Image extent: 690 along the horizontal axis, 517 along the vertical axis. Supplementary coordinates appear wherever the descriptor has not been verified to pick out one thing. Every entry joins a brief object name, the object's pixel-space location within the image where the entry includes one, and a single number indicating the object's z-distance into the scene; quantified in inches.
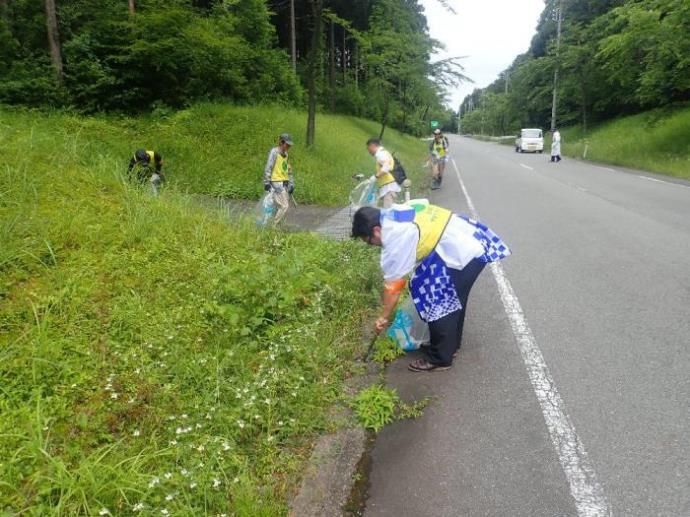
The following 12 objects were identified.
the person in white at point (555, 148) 951.6
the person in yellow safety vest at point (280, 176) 311.6
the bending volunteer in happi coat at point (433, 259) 134.8
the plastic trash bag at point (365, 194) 314.8
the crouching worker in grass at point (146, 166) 291.5
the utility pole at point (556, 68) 1355.8
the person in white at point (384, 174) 307.4
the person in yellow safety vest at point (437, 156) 573.0
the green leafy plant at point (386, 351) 158.9
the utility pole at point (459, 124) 4784.7
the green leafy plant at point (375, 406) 126.8
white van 1354.6
